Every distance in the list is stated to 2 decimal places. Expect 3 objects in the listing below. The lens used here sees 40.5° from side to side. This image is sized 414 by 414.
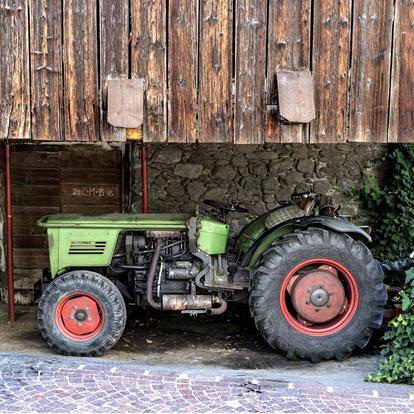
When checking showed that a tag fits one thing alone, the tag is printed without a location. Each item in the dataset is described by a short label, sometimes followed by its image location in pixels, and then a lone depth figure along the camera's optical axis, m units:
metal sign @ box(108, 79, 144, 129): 4.96
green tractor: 5.23
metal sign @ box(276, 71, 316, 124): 4.91
